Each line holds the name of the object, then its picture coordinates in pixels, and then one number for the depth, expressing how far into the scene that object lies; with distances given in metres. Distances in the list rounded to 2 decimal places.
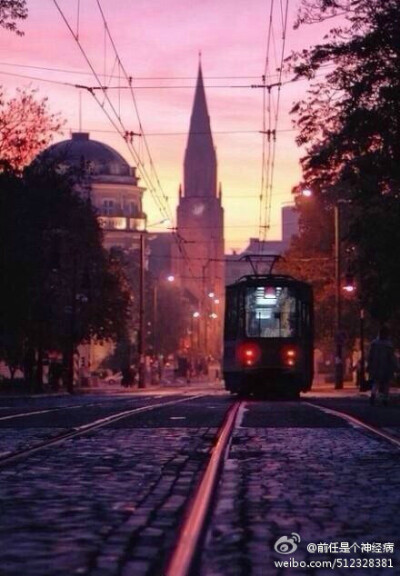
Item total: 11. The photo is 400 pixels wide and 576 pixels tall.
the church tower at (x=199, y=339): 174.27
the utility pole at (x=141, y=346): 76.62
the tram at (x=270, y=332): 38.00
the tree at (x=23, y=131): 49.12
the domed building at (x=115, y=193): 153.00
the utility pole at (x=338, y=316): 63.44
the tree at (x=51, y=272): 49.75
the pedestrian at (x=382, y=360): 28.97
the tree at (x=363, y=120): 32.50
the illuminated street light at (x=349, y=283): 53.50
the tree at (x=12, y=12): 31.80
